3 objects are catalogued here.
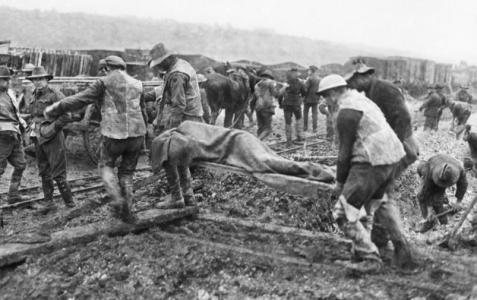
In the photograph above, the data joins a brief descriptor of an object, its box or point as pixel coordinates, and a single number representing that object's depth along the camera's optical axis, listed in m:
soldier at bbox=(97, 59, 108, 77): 9.40
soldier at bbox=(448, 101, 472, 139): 16.59
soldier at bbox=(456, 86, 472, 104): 20.14
